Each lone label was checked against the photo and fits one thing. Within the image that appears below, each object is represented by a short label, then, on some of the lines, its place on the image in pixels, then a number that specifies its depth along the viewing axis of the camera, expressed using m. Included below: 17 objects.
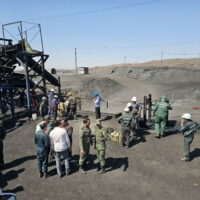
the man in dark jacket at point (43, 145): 6.92
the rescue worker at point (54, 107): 12.51
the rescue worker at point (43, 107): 13.38
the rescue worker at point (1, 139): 8.10
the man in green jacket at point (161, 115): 9.60
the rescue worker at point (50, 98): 12.94
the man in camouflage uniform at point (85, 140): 7.15
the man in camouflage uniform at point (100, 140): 7.12
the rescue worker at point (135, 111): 10.08
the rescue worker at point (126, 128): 9.33
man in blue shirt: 12.08
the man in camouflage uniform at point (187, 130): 7.66
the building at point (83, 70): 66.53
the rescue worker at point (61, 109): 12.84
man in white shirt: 6.93
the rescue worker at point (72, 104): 13.01
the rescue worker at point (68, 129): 7.61
